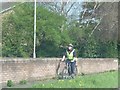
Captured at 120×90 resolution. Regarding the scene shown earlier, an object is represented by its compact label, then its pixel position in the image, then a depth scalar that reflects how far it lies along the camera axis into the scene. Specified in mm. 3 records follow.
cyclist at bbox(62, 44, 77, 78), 20711
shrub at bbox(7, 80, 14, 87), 15351
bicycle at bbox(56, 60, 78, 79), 20302
